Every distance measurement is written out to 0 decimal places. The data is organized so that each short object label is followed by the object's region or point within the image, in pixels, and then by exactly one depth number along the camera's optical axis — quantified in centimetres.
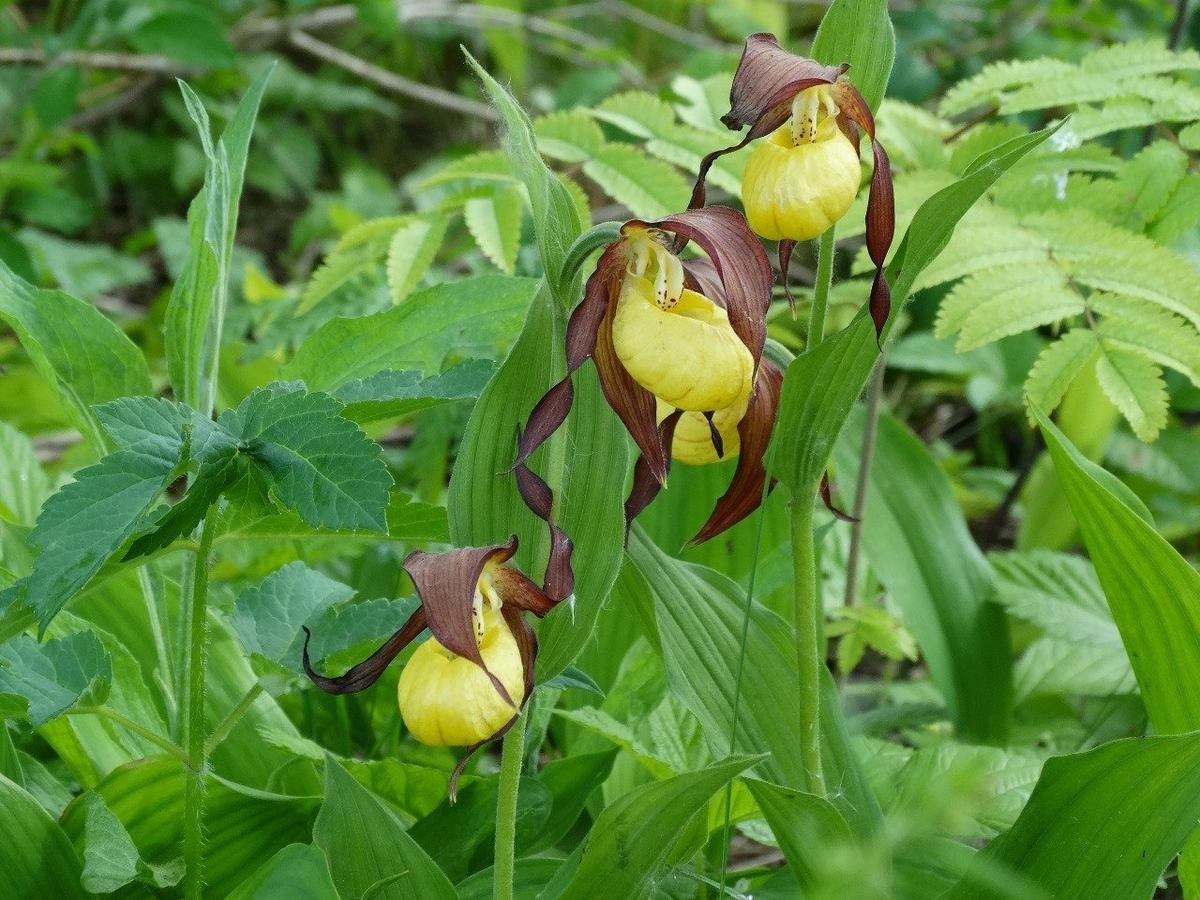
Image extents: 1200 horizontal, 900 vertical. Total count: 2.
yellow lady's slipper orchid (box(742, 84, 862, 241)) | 80
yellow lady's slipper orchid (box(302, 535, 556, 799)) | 77
